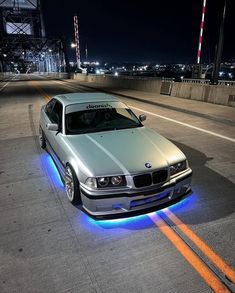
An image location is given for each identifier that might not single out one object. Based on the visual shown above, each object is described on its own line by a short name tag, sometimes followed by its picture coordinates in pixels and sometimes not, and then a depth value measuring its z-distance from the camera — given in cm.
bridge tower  7231
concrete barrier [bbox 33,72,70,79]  5529
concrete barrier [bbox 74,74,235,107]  1417
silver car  352
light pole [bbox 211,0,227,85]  1509
